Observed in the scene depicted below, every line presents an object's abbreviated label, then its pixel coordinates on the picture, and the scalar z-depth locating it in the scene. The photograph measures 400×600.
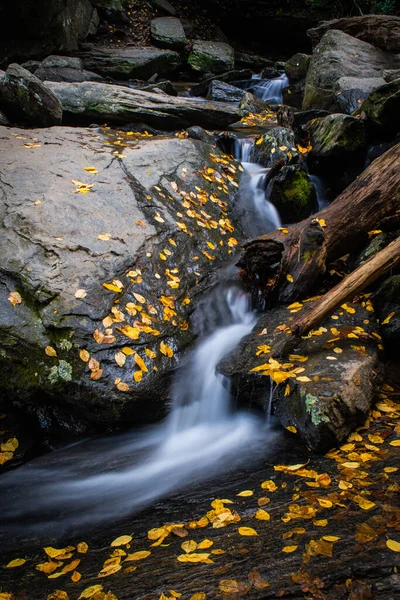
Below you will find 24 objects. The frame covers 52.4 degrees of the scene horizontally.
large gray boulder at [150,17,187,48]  16.66
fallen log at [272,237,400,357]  3.82
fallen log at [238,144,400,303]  4.59
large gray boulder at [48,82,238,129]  8.32
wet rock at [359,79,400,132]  6.12
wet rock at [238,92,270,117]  10.89
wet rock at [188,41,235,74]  16.41
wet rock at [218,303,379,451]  3.00
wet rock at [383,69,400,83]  8.92
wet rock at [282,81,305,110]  12.92
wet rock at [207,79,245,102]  13.27
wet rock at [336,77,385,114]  8.95
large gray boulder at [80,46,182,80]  14.16
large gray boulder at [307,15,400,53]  11.31
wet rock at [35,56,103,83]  12.01
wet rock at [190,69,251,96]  13.86
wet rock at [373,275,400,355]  3.77
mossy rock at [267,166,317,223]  6.37
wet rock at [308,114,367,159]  6.59
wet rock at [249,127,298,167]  7.25
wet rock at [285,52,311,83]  14.23
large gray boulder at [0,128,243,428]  3.56
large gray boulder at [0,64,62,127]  6.78
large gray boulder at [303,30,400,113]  9.34
